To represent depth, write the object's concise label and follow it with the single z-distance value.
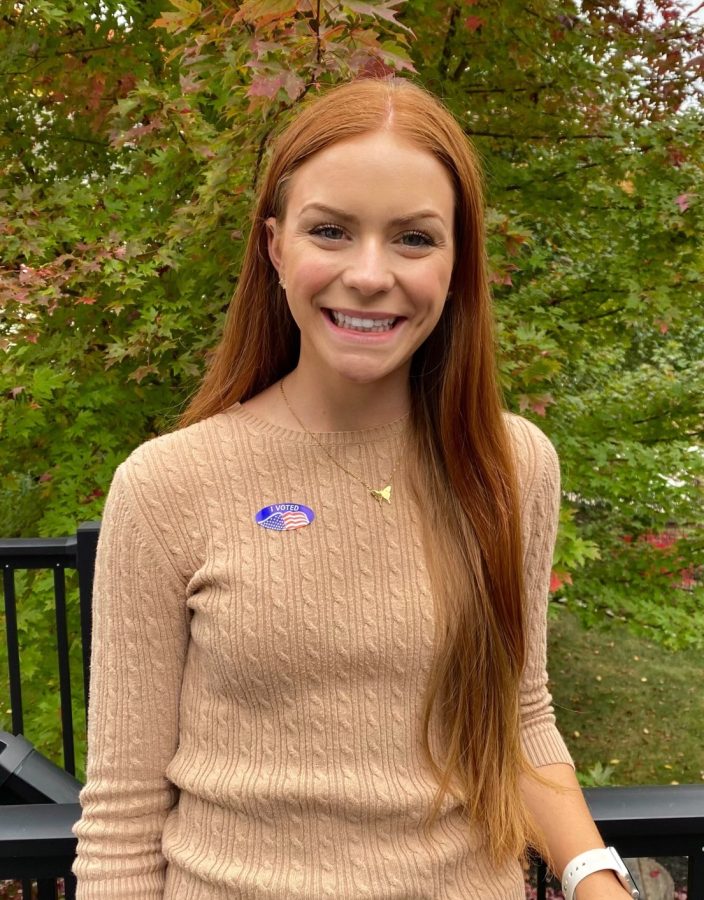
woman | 1.21
